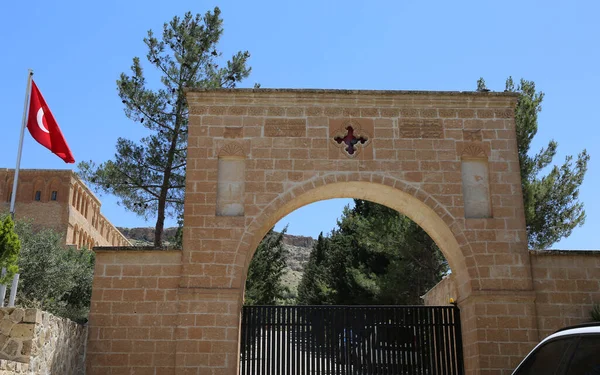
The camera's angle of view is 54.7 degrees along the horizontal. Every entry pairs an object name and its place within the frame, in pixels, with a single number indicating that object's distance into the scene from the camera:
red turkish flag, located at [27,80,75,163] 10.37
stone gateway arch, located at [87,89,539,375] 8.81
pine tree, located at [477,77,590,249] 16.08
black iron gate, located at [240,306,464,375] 9.62
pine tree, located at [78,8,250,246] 18.14
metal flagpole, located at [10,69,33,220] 9.57
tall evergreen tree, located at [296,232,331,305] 33.86
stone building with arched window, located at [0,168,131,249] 34.69
